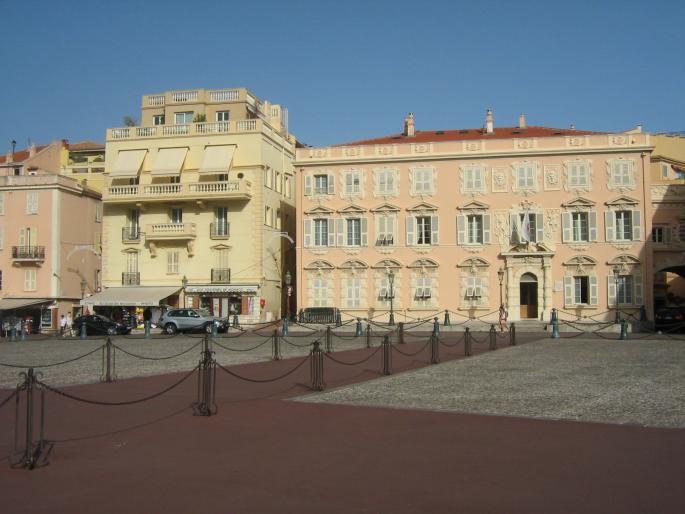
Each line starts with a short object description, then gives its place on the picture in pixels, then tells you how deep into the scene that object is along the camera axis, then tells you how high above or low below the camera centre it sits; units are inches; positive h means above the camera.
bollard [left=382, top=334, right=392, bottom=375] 714.8 -60.6
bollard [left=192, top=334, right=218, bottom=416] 470.0 -65.8
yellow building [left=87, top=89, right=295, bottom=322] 1874.6 +180.7
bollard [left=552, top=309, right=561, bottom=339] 1347.2 -71.7
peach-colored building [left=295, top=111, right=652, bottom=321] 1763.0 +148.6
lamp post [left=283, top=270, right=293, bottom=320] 1847.9 +4.1
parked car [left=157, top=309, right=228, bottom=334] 1599.4 -62.8
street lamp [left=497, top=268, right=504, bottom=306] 1782.7 +24.0
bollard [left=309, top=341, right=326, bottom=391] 598.9 -60.6
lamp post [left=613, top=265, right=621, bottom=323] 1743.4 +30.0
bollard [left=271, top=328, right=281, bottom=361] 883.4 -65.1
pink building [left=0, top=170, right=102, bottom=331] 1979.6 +108.0
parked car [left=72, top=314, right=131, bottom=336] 1632.6 -72.0
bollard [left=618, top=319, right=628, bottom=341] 1301.7 -71.3
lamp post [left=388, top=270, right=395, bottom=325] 1767.2 +14.3
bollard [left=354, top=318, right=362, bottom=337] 1358.3 -68.8
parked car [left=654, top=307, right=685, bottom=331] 1699.1 -63.7
